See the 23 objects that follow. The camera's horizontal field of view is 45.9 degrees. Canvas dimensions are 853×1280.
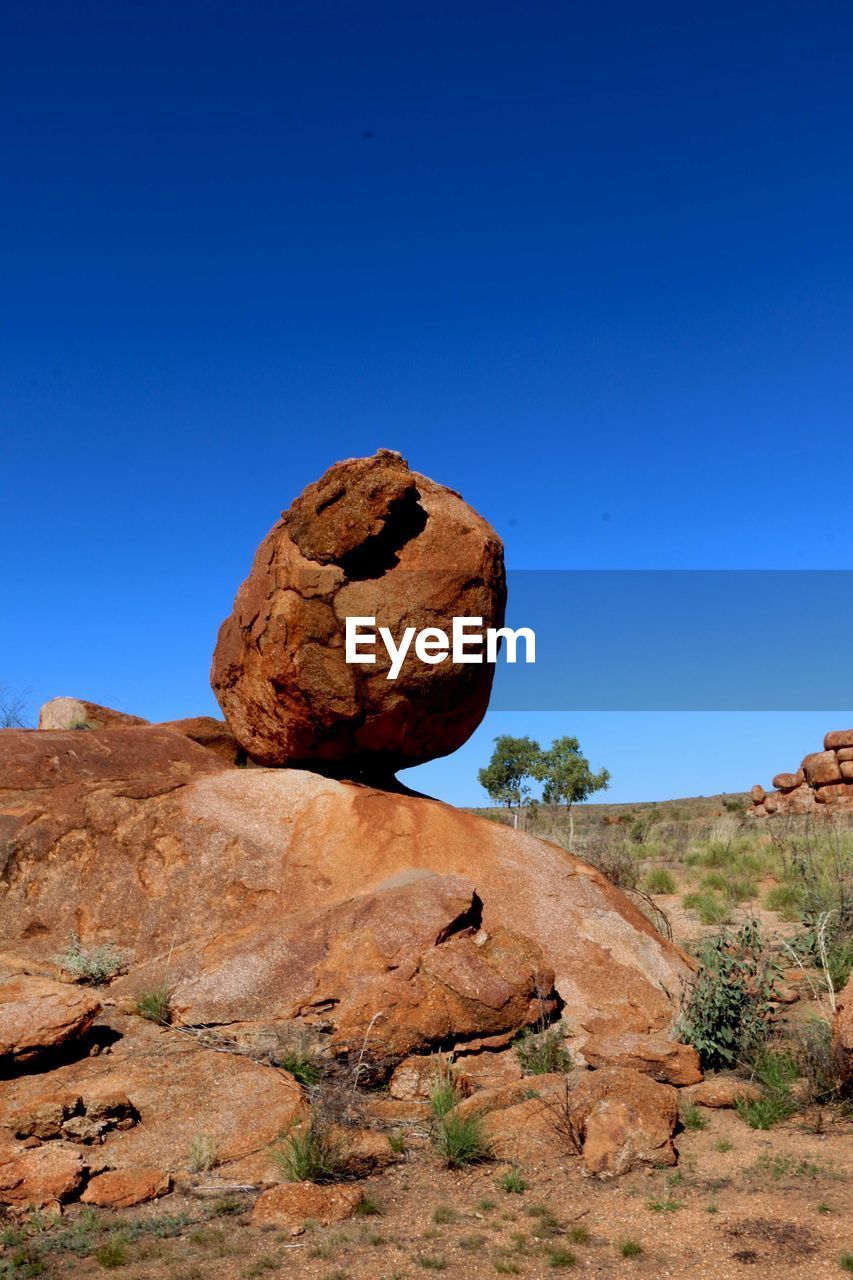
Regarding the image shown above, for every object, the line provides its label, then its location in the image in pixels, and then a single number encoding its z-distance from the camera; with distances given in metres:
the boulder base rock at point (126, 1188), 6.00
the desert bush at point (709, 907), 15.74
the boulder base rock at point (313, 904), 8.21
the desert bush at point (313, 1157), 6.30
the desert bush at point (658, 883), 18.92
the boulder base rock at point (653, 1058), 8.06
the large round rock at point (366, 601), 10.48
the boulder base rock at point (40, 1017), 7.25
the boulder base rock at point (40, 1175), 5.88
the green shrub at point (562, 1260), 5.36
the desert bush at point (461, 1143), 6.61
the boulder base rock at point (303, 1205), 5.80
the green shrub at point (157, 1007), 8.20
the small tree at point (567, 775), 38.44
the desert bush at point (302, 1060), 7.52
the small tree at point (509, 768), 40.34
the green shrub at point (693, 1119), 7.34
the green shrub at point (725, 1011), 8.51
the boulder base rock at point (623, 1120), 6.53
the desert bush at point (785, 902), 15.59
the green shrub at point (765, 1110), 7.31
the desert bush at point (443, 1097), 7.33
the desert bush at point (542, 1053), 8.06
